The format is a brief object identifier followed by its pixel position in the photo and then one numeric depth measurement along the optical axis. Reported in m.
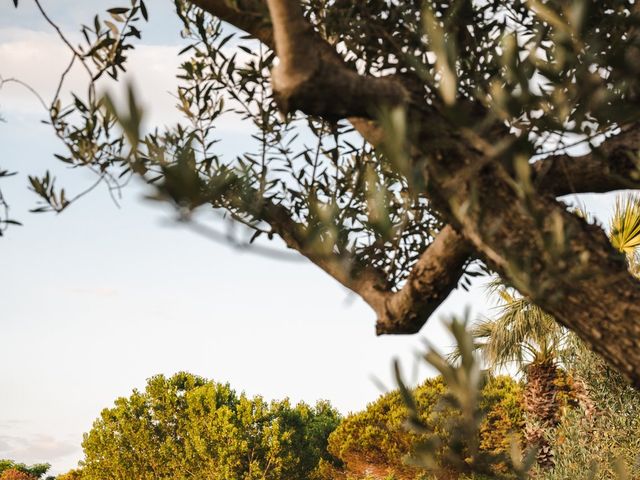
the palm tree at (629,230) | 11.73
